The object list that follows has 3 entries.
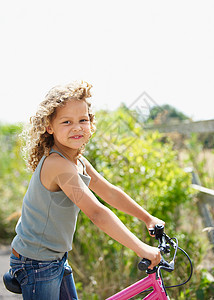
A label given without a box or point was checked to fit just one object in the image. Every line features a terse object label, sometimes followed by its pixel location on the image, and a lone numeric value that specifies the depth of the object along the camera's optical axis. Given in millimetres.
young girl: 1668
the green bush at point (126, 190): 3195
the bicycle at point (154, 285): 1708
